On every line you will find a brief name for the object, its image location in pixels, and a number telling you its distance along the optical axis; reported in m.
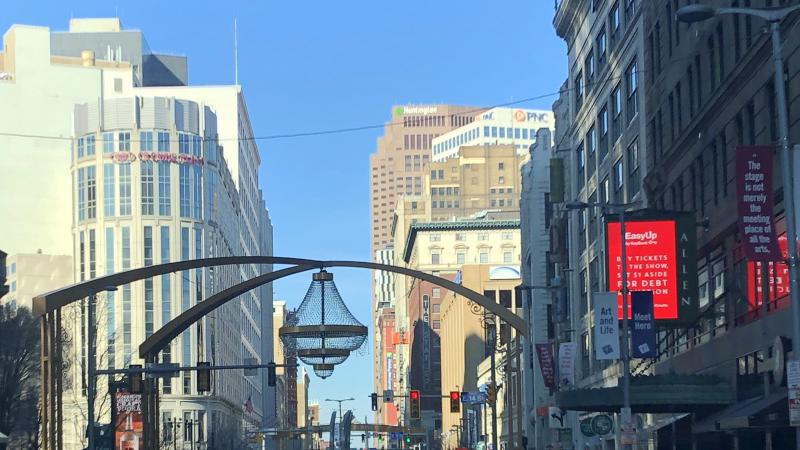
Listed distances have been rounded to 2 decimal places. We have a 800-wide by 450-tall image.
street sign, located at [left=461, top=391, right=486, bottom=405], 99.94
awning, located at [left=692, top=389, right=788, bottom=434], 36.09
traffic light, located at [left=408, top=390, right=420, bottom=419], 93.36
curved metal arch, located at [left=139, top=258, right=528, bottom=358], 53.56
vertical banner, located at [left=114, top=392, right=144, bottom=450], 59.41
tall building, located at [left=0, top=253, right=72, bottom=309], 131.25
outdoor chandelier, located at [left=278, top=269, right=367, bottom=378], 58.44
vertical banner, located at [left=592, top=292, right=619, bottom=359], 46.75
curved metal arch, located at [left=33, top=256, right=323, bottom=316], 40.19
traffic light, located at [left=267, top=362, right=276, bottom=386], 60.19
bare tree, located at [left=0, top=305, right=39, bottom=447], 75.99
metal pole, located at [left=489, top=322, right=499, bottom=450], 84.31
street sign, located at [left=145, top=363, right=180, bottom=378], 53.97
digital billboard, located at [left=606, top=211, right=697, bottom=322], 47.62
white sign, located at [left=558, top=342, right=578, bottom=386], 70.31
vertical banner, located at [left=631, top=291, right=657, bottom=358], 46.88
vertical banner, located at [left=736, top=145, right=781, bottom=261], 29.89
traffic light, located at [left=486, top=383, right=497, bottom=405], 78.75
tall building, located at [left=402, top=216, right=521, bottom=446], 184.25
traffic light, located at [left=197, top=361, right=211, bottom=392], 56.88
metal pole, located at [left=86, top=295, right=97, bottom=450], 57.50
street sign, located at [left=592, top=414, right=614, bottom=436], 56.70
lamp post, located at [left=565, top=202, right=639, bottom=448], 43.91
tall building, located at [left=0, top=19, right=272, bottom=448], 142.38
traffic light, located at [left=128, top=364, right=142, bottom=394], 54.94
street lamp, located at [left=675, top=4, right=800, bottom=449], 26.06
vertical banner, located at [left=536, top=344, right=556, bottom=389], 78.00
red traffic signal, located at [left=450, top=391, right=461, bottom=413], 91.94
